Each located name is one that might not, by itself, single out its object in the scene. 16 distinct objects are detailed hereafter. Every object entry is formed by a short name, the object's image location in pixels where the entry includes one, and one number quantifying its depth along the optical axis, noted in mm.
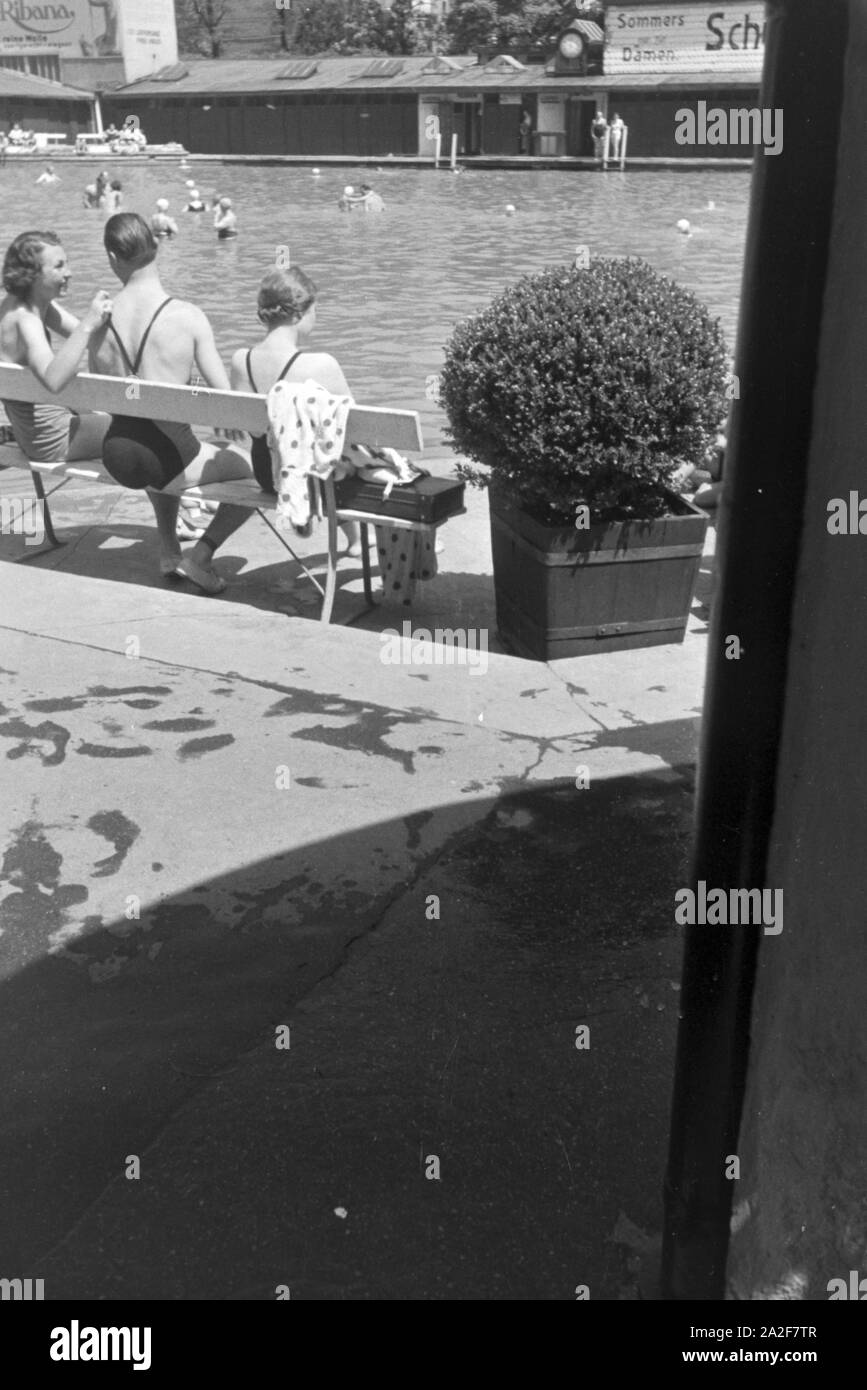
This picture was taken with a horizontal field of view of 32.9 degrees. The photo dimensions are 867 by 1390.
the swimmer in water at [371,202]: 42575
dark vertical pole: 1833
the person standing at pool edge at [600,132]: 60075
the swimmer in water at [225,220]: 33594
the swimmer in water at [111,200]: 42031
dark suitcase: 6008
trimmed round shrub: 5238
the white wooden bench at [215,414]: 6012
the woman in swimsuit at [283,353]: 6242
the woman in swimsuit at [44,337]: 6453
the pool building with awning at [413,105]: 64688
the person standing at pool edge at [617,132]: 60116
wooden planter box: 5438
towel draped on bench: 5980
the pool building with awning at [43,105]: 83375
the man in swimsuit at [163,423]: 6457
